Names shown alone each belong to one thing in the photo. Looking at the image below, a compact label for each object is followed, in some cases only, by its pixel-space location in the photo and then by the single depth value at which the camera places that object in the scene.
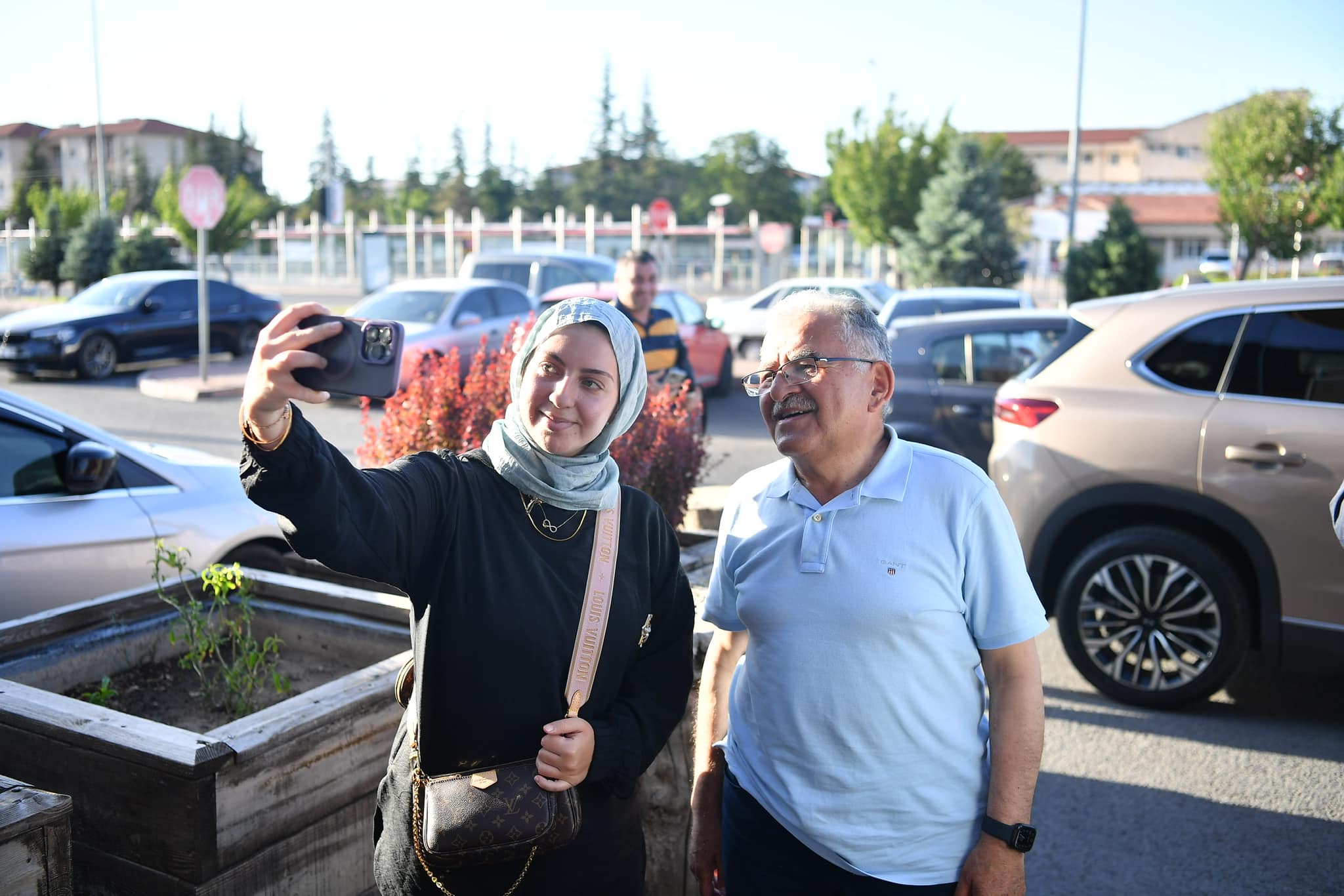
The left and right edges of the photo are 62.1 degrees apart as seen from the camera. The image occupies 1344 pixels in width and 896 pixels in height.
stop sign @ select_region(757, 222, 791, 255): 32.97
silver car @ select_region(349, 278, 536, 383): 14.70
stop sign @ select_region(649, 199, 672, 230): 38.28
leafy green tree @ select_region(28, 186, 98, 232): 37.81
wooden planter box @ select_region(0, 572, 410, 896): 2.69
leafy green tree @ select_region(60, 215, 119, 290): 33.62
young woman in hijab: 2.05
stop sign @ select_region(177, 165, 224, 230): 16.45
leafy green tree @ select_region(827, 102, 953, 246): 39.19
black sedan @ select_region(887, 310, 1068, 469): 7.59
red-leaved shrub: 5.01
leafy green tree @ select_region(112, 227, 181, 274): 32.06
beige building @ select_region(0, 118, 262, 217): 76.31
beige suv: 4.76
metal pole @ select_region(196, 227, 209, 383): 15.77
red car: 15.98
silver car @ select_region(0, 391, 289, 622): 4.46
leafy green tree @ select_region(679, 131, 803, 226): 74.12
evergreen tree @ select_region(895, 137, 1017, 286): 34.91
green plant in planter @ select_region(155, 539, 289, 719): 3.59
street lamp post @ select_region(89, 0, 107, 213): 34.69
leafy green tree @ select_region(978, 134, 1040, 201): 80.81
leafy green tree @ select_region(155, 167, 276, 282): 37.56
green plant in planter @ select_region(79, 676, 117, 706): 3.46
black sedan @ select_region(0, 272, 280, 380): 17.39
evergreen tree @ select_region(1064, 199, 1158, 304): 24.78
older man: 2.13
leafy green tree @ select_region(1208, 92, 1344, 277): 33.66
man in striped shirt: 6.66
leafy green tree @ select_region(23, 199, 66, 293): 36.91
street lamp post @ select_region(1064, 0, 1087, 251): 26.73
